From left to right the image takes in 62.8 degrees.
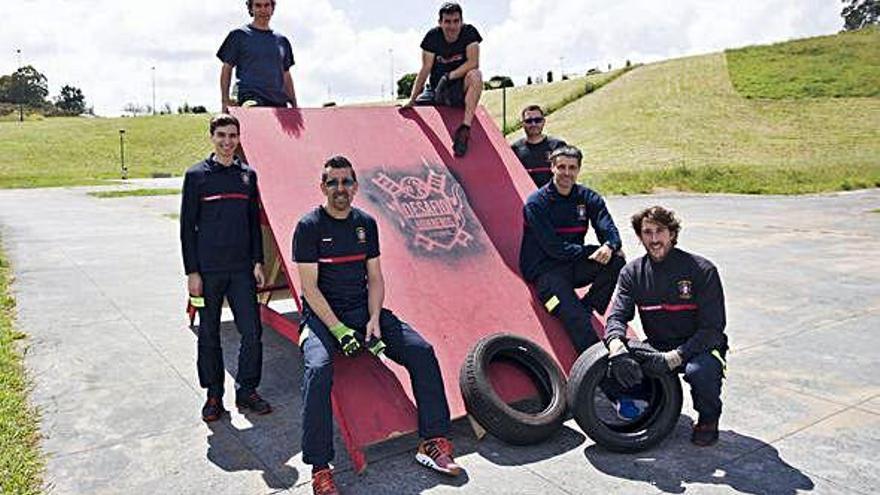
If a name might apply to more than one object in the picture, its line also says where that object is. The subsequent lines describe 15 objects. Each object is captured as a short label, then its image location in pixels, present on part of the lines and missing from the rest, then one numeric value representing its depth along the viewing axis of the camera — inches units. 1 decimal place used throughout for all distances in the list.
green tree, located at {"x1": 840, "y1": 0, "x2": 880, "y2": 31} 3474.4
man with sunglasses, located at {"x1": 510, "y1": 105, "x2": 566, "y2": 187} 251.1
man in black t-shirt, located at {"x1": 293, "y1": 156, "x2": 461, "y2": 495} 145.3
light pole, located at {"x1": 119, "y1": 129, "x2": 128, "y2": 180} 1979.6
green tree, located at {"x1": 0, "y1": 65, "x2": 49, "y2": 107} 4146.2
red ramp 160.4
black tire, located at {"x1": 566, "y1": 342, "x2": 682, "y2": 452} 149.6
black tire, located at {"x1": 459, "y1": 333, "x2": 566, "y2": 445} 152.3
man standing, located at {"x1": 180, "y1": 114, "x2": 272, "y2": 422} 164.7
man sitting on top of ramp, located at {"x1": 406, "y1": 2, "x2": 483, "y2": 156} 233.3
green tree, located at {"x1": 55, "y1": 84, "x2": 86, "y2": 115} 4288.9
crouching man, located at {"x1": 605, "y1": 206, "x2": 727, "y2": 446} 150.8
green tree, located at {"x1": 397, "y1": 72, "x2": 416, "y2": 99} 3627.5
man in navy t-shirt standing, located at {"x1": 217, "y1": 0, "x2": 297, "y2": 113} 225.1
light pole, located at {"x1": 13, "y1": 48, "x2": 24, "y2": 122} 4158.5
